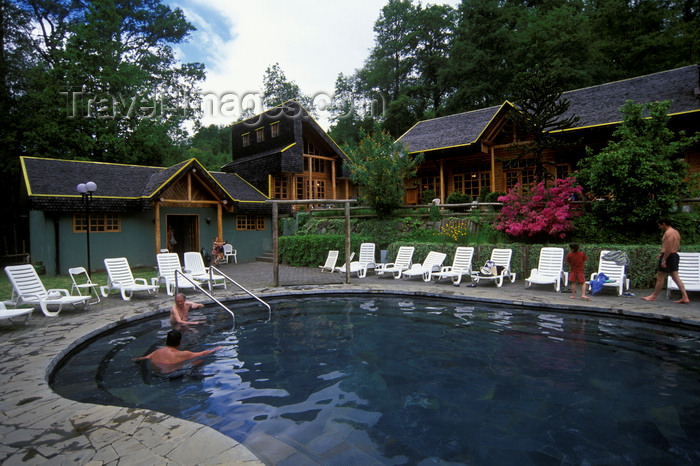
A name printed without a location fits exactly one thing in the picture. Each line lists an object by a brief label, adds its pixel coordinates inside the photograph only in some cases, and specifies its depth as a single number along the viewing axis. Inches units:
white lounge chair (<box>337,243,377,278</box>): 549.5
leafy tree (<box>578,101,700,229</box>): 402.3
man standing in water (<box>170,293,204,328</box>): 292.4
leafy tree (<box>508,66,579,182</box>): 540.4
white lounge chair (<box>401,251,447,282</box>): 483.0
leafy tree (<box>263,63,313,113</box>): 1768.0
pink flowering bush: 458.6
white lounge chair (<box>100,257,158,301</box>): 382.6
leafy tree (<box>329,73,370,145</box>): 1587.1
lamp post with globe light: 436.8
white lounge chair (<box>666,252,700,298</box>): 329.7
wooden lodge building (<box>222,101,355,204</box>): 903.1
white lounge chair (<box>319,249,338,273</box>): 598.2
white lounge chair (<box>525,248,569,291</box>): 391.5
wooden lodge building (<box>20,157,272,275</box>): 590.2
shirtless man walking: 315.3
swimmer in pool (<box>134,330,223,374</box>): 223.5
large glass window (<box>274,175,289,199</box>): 914.7
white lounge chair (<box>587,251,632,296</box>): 358.6
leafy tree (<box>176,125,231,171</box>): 1676.9
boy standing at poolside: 343.9
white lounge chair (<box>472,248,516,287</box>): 434.0
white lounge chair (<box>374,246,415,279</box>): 519.5
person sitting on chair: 691.8
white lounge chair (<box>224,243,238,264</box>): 748.6
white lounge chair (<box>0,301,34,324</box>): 259.4
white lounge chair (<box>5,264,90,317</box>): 307.7
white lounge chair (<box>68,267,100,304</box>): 370.6
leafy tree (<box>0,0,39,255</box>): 856.9
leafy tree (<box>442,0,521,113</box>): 1175.6
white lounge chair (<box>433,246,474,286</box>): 455.2
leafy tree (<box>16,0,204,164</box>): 874.8
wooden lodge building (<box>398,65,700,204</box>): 603.8
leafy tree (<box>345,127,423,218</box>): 621.6
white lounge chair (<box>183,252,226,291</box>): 453.7
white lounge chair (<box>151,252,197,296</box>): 423.5
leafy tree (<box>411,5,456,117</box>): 1424.7
